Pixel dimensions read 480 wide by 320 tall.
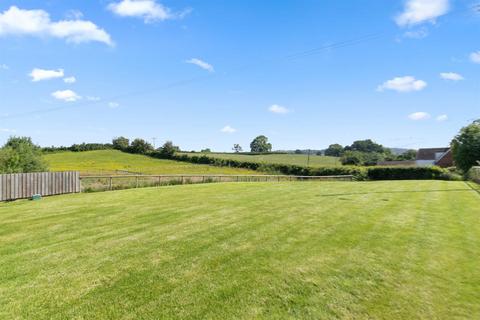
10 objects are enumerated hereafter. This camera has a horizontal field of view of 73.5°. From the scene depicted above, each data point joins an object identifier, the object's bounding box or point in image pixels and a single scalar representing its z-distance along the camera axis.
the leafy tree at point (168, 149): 72.25
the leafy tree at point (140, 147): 77.62
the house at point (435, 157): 63.21
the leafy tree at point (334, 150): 125.24
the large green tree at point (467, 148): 39.21
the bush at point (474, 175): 26.41
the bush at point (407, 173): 37.62
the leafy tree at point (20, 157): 26.97
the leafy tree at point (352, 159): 69.19
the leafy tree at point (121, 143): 81.62
